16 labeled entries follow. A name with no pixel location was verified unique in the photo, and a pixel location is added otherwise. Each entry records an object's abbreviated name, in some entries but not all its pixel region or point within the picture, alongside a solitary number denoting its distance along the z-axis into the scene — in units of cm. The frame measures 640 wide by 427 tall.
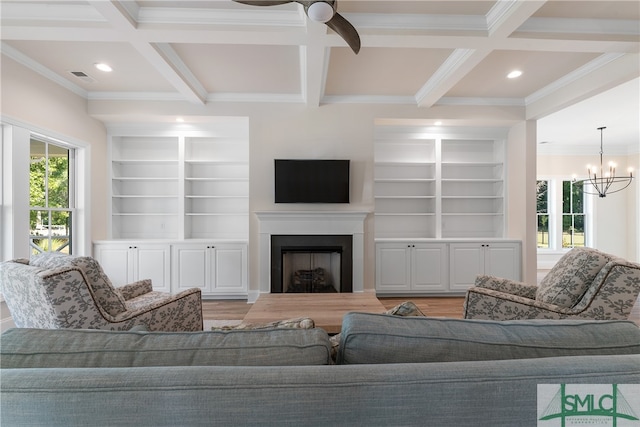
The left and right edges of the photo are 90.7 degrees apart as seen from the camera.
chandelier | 638
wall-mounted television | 414
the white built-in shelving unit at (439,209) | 444
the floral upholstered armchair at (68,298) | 170
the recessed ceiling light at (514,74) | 343
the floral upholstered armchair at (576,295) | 193
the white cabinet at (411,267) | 441
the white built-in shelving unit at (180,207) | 423
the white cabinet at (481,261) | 444
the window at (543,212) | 674
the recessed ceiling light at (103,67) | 326
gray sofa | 65
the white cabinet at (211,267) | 425
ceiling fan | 173
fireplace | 412
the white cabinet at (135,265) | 421
